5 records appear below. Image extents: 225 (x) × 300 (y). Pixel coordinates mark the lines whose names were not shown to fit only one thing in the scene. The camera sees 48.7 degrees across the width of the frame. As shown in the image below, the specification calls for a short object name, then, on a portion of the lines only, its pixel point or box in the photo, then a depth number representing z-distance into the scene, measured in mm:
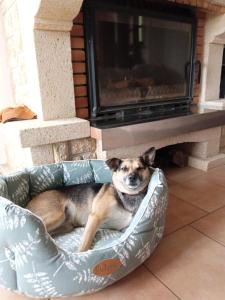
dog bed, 950
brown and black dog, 1311
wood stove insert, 1830
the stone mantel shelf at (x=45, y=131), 1521
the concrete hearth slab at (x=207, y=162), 2391
